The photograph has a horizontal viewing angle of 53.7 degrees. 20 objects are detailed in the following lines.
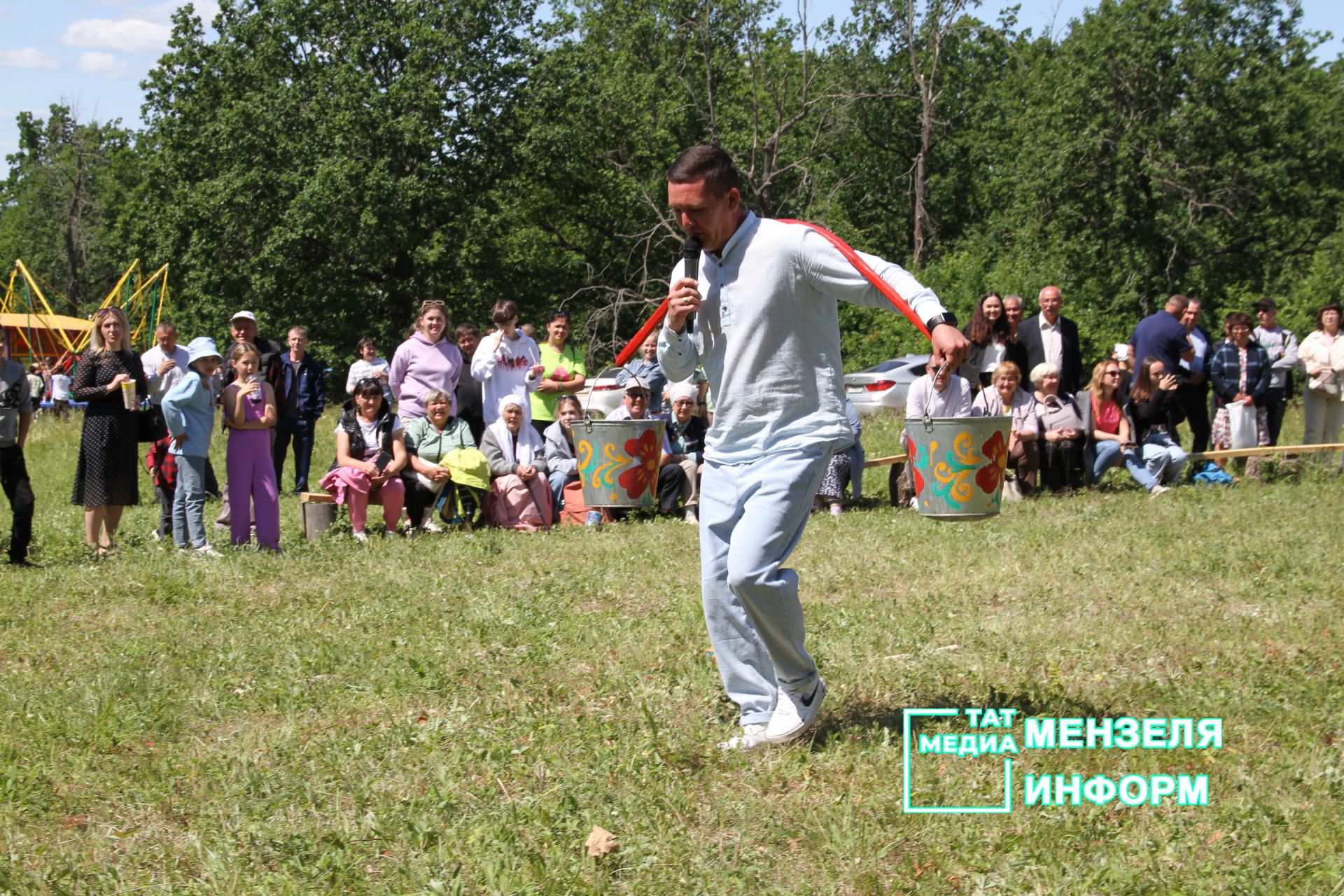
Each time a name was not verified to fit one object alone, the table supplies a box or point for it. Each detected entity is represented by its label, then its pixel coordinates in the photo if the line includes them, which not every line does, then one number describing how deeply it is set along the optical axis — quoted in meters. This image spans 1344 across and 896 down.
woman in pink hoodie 12.39
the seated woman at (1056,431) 12.95
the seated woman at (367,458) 11.56
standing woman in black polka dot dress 10.58
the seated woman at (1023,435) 12.75
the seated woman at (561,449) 12.49
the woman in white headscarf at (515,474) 12.09
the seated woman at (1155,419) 13.02
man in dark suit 13.19
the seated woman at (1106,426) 13.12
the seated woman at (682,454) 12.50
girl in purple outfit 10.61
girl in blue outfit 10.48
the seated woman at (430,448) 11.85
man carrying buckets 4.80
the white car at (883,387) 27.53
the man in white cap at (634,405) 11.48
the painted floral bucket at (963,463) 6.02
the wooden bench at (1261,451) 13.52
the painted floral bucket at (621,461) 8.91
